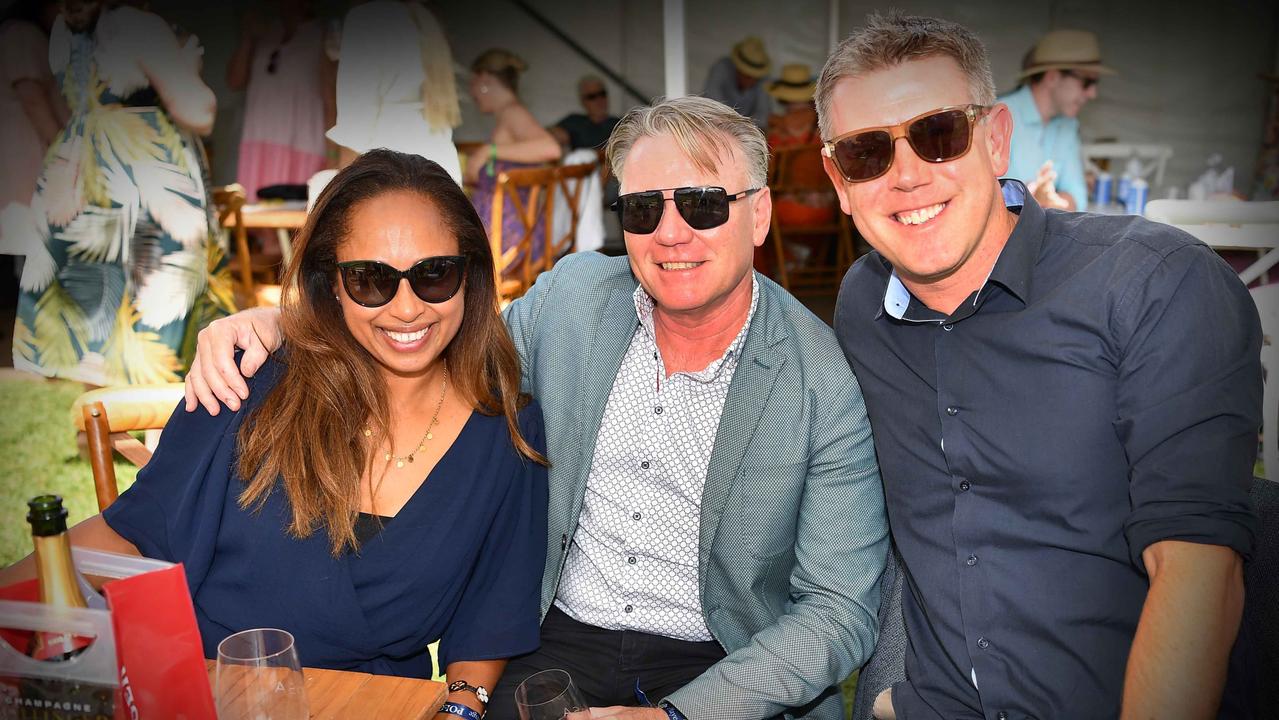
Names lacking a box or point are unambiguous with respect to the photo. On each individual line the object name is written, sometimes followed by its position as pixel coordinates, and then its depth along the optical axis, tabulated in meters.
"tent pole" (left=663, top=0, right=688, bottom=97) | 5.29
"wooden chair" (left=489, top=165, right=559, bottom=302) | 5.55
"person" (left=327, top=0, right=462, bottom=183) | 4.73
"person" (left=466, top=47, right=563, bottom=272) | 6.57
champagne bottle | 1.15
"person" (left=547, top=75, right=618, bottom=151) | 8.27
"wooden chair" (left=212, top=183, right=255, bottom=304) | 5.91
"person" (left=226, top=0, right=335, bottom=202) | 7.02
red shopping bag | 1.12
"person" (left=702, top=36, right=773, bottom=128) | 9.76
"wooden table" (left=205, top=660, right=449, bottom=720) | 1.47
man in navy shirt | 1.51
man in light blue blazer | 2.02
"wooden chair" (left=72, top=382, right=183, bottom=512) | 2.26
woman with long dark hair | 1.91
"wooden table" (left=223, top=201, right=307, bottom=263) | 6.17
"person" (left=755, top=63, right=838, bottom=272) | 8.28
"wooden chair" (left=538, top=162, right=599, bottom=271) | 6.30
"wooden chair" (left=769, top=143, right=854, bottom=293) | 8.18
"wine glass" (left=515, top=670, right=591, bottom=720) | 1.41
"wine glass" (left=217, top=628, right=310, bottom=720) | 1.31
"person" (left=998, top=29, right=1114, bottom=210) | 6.02
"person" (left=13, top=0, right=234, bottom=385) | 4.77
